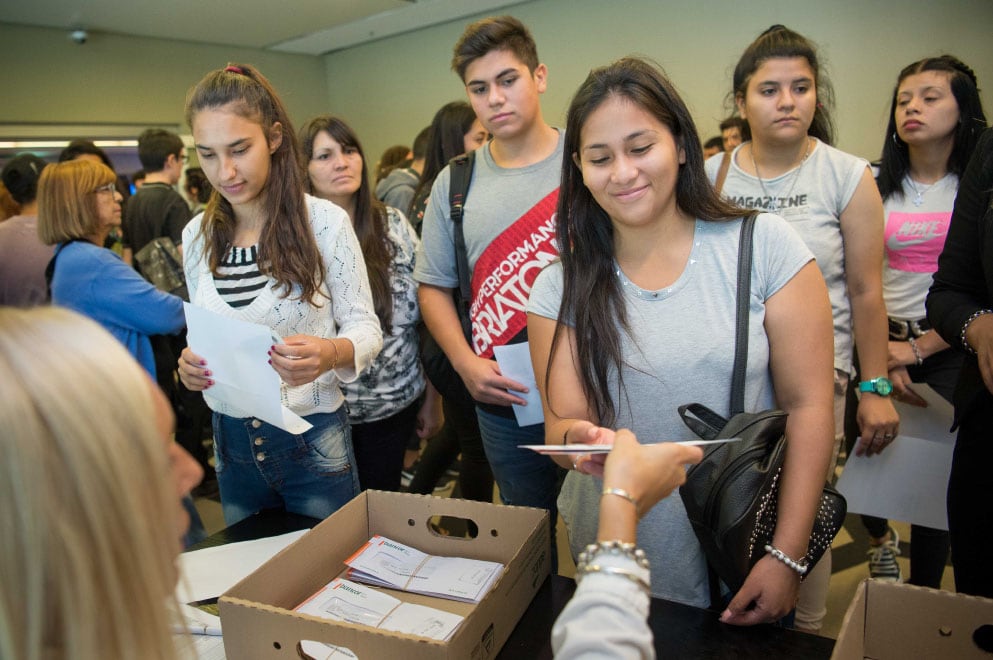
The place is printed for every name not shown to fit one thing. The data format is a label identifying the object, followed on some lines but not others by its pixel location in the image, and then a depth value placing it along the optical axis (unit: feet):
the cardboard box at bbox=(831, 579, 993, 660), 2.80
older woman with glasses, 7.65
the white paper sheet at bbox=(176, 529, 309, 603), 3.94
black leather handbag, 3.20
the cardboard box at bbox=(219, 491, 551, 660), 2.85
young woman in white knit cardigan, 4.91
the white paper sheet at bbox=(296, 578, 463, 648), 3.42
